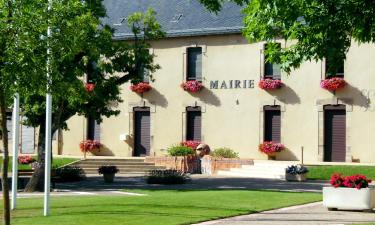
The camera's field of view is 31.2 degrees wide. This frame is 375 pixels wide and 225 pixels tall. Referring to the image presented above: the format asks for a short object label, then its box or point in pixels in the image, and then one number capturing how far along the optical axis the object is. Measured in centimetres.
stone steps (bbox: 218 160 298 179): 2855
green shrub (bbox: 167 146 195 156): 3116
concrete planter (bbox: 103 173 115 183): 2634
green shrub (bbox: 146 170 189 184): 2530
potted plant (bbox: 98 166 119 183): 2627
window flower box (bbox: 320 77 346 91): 2989
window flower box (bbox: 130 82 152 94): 3459
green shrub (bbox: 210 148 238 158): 3138
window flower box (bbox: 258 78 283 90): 3139
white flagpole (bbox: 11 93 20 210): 1645
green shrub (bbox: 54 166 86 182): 2709
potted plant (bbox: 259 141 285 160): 3108
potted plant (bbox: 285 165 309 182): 2667
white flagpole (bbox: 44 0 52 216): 1492
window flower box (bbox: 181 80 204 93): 3325
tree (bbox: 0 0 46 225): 1105
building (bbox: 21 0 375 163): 2991
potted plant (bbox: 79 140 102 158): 3547
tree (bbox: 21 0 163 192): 2209
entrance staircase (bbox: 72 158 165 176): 3129
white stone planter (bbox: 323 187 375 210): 1562
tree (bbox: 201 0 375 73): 1015
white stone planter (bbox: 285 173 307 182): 2664
